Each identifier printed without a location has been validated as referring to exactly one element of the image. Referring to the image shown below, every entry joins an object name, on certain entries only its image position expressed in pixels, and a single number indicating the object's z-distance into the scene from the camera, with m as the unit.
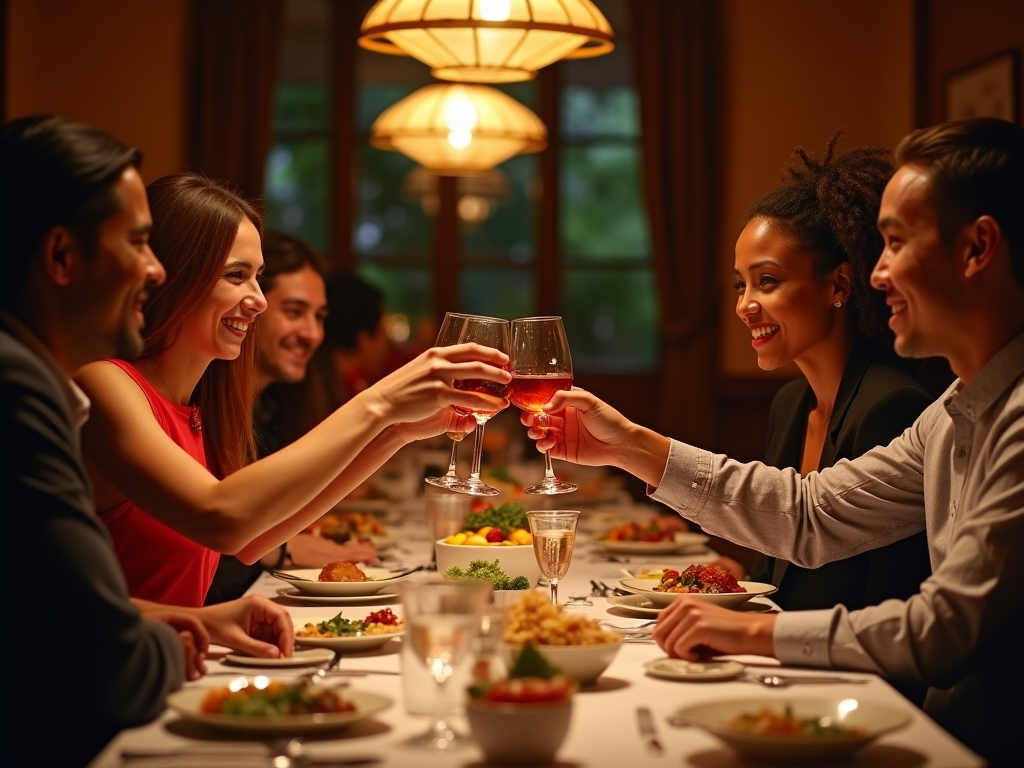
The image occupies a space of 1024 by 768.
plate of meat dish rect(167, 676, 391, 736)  1.54
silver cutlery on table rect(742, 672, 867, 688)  1.84
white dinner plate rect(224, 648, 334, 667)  1.93
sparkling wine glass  2.26
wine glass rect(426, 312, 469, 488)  2.33
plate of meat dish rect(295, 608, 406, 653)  2.03
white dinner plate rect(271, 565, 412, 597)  2.55
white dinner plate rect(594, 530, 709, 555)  3.35
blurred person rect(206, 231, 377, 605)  4.28
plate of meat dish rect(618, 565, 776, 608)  2.35
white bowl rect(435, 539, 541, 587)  2.62
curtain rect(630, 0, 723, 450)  8.04
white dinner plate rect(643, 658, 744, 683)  1.87
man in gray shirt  1.85
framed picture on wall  5.88
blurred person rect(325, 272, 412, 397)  6.00
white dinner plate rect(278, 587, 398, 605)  2.51
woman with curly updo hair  2.77
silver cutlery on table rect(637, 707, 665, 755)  1.54
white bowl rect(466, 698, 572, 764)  1.46
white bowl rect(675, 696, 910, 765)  1.46
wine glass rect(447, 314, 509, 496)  2.27
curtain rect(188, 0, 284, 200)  7.99
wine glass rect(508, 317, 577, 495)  2.39
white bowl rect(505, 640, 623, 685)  1.77
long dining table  1.49
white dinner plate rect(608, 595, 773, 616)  2.36
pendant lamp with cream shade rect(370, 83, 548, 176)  5.13
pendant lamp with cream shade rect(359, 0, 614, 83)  3.02
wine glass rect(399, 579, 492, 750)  1.56
